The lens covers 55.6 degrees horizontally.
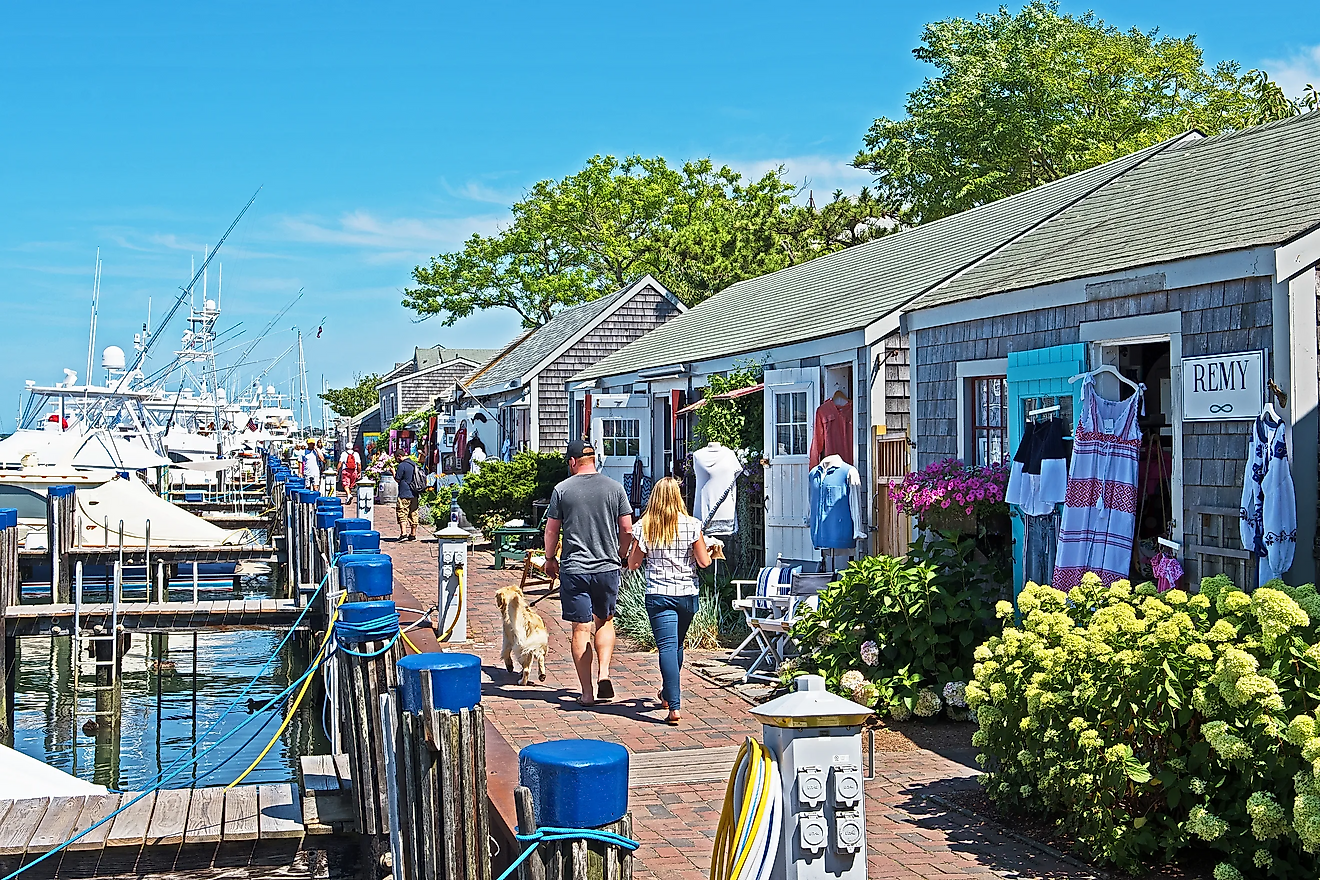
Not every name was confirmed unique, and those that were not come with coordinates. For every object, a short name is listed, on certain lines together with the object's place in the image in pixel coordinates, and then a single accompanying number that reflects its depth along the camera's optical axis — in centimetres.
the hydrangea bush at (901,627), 898
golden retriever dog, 1053
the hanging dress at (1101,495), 858
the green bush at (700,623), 1264
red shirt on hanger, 1290
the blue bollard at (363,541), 825
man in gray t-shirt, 951
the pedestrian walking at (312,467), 3519
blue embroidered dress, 707
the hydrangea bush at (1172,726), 533
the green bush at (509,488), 2503
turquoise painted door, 911
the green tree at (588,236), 5228
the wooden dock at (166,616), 1127
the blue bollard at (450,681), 419
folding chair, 1085
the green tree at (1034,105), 3509
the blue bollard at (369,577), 626
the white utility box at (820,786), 377
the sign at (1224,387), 747
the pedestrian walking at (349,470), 3984
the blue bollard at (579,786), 298
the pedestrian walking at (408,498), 2595
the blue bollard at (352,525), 896
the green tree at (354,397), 9888
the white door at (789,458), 1351
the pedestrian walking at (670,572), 906
